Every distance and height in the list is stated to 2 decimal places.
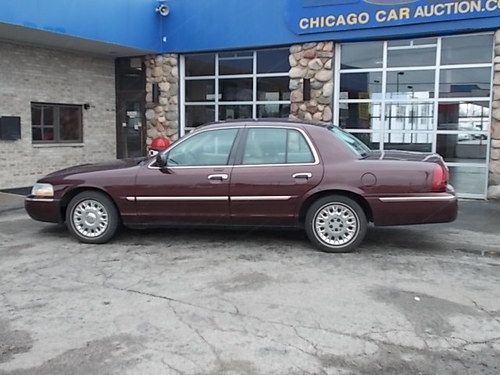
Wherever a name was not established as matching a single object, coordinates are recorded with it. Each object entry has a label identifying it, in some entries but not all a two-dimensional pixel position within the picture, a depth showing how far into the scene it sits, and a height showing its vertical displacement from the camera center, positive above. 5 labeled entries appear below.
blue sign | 9.93 +2.62
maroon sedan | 6.14 -0.53
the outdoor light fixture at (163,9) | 12.90 +3.24
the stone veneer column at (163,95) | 13.39 +1.21
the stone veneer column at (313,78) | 11.45 +1.45
